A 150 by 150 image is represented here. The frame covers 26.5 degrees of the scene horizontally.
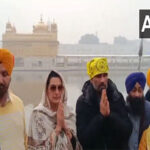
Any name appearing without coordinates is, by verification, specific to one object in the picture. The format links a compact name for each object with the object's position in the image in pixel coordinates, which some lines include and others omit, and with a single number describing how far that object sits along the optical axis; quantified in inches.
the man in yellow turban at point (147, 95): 61.9
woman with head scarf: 46.4
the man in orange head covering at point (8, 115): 41.6
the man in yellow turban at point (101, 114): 45.9
